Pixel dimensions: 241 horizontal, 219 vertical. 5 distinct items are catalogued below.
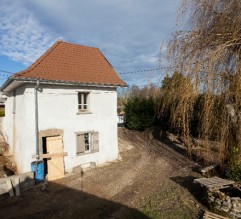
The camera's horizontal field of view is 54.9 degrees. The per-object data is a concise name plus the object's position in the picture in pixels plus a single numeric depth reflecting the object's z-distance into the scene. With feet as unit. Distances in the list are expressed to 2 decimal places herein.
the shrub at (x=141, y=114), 74.13
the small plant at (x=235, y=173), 26.68
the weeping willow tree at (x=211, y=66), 19.81
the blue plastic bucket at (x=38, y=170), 33.91
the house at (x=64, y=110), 35.32
